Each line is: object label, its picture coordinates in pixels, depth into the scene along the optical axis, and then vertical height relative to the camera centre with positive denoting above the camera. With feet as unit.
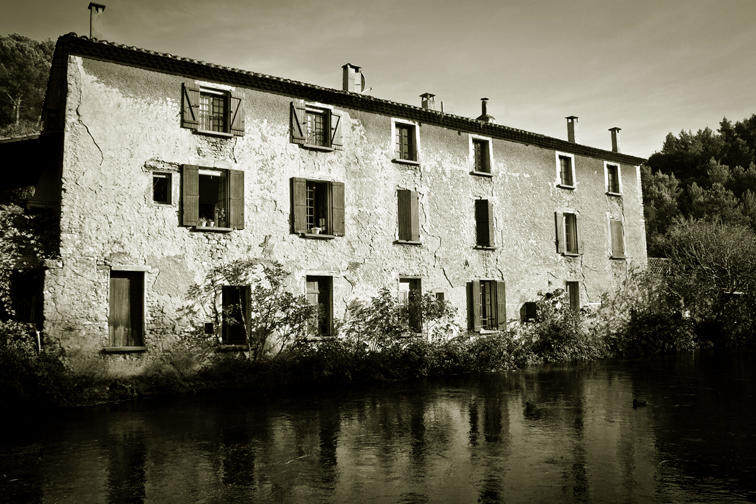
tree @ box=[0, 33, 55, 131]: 122.11 +52.74
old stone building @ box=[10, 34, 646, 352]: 46.47 +11.98
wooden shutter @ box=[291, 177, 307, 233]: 55.42 +10.70
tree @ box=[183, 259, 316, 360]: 50.01 +1.20
